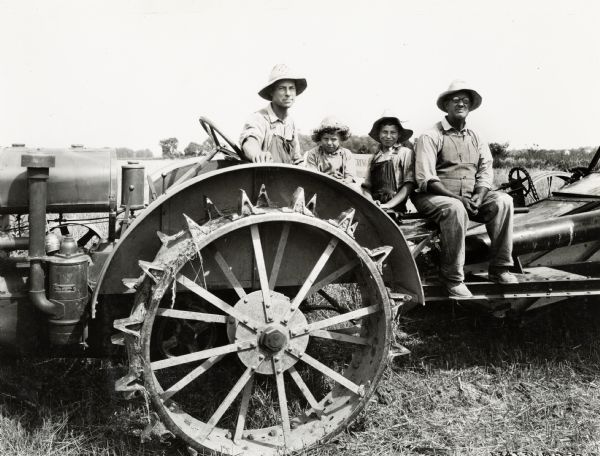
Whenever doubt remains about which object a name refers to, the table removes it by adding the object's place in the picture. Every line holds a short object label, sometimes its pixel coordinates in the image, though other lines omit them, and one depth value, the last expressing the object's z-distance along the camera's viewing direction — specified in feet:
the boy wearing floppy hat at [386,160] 16.75
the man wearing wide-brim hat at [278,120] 13.28
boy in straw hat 15.80
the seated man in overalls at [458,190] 12.27
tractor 9.54
